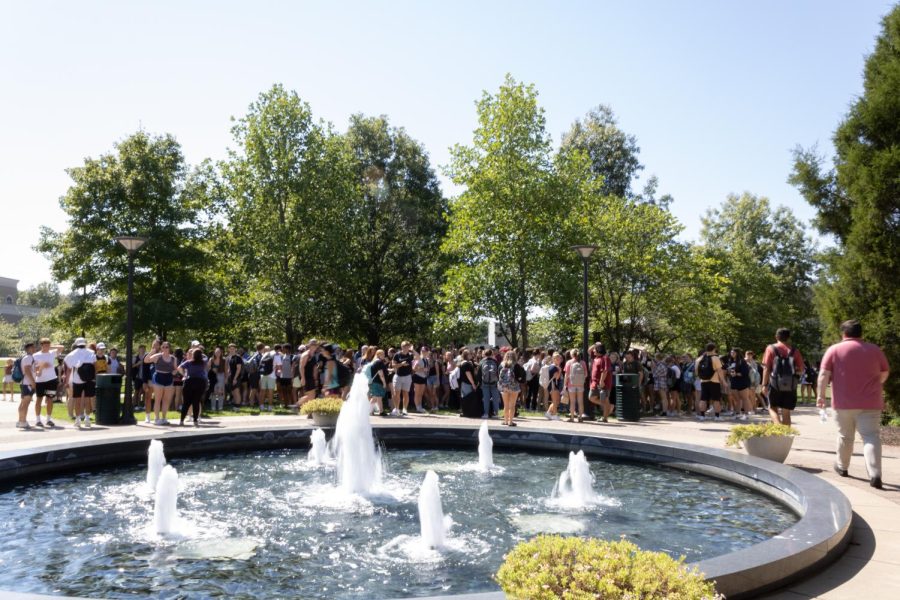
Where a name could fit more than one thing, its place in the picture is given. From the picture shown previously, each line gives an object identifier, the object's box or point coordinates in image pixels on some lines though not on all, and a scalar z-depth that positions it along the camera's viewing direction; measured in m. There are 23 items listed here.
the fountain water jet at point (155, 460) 9.68
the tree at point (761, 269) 43.34
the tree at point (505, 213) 29.20
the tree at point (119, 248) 31.91
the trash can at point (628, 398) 17.91
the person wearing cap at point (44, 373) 15.14
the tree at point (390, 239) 39.28
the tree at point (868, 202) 14.81
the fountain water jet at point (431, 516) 6.50
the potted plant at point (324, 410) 13.61
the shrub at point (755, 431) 9.54
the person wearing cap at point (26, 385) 15.24
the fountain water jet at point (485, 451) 11.05
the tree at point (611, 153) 46.09
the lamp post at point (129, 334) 15.55
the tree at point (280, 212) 34.00
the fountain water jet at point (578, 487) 8.57
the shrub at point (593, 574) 3.15
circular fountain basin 5.41
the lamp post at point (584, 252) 18.09
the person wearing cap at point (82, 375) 15.25
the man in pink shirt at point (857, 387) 8.37
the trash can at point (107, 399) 15.45
